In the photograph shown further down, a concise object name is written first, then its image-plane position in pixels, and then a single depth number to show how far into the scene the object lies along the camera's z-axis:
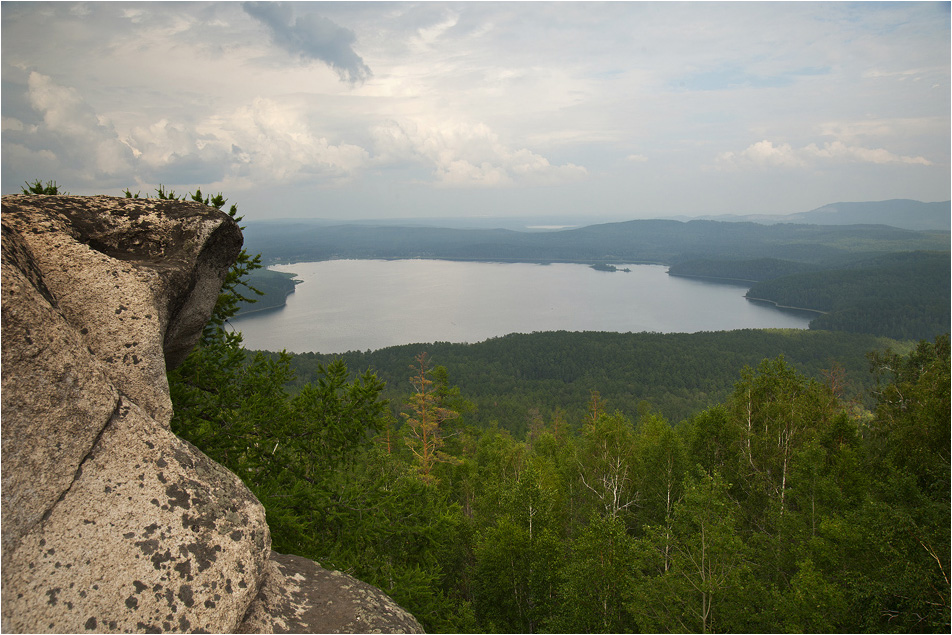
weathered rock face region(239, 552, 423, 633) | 3.88
